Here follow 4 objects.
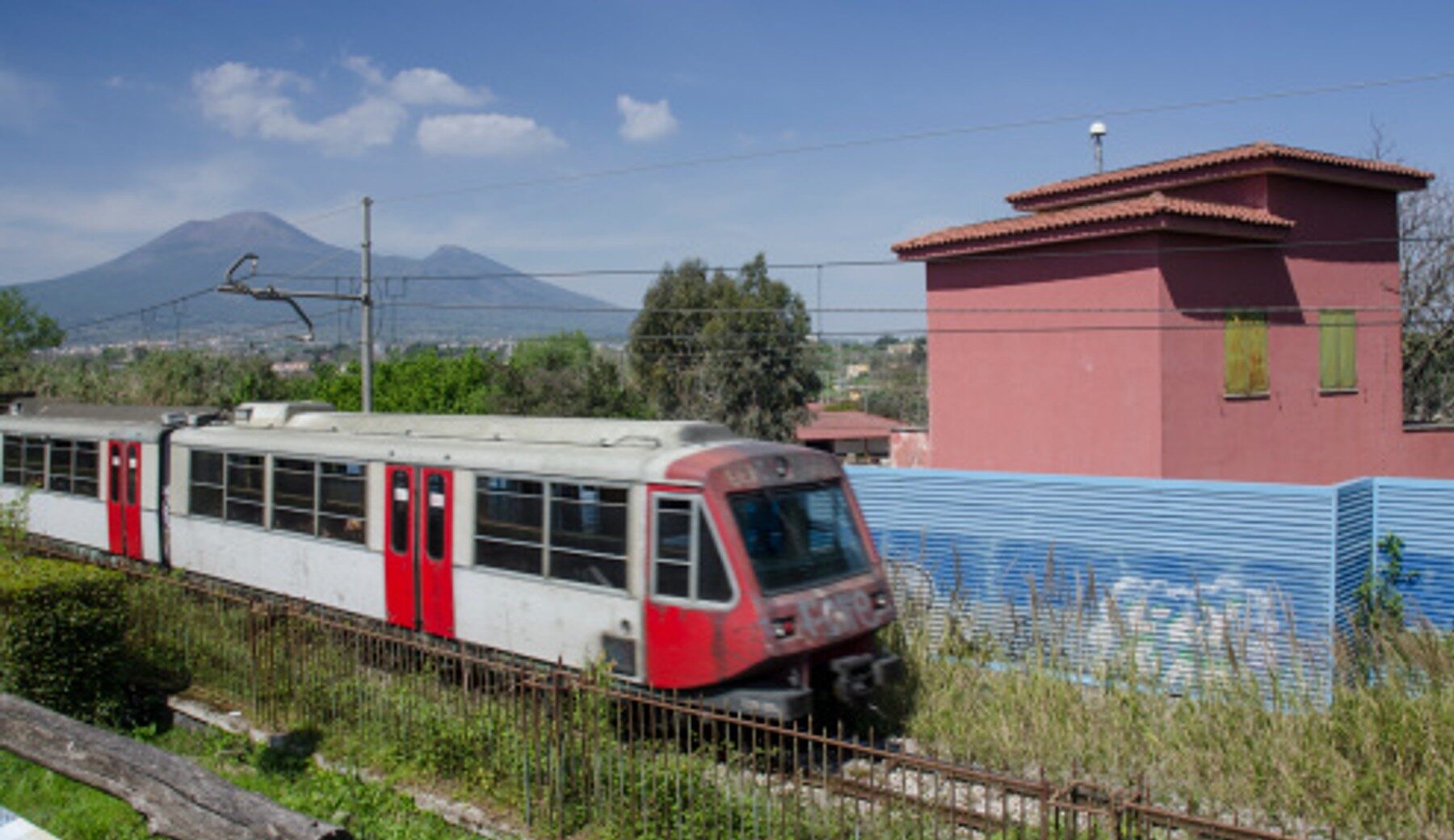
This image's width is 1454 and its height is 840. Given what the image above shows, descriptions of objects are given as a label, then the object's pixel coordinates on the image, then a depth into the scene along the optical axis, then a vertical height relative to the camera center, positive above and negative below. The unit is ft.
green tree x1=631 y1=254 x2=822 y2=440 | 156.46 +7.99
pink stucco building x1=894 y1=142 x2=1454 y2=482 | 53.06 +4.09
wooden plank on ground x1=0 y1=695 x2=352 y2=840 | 17.99 -6.34
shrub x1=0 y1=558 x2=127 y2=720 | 31.76 -6.29
